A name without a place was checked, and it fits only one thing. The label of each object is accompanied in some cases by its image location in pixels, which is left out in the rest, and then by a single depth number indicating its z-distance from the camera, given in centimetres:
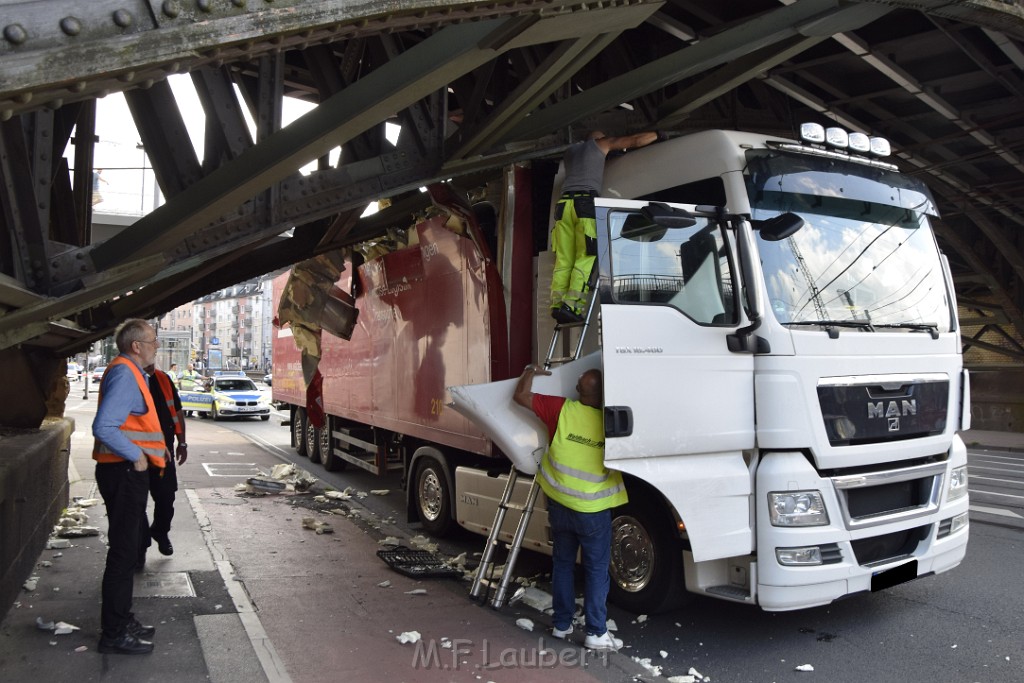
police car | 2623
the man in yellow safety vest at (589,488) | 470
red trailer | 623
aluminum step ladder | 512
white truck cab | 452
